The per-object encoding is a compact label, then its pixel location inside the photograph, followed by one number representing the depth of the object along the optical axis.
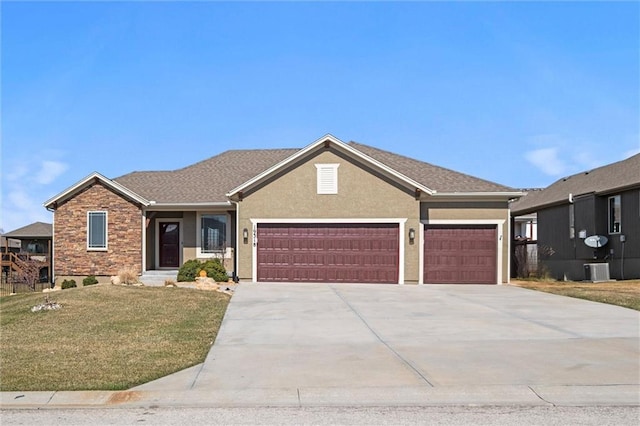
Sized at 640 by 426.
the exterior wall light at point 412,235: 22.98
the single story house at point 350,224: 23.08
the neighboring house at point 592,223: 25.11
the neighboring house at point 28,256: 29.97
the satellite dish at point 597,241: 26.41
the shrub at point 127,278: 21.19
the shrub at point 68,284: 23.91
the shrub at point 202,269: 22.56
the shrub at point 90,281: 24.11
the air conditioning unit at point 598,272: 24.88
